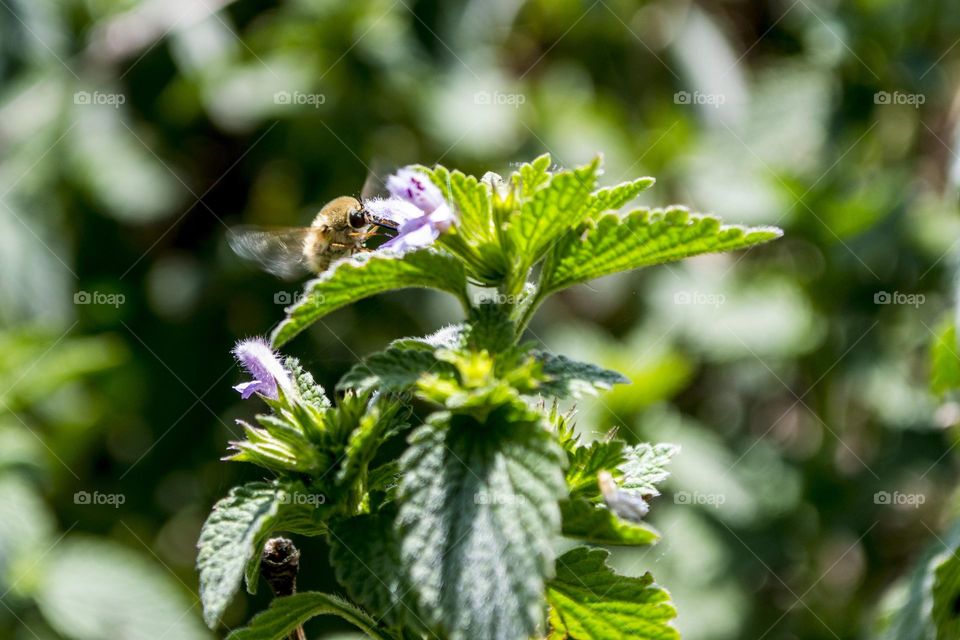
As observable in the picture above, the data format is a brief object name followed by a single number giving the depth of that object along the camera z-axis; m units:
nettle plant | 0.25
